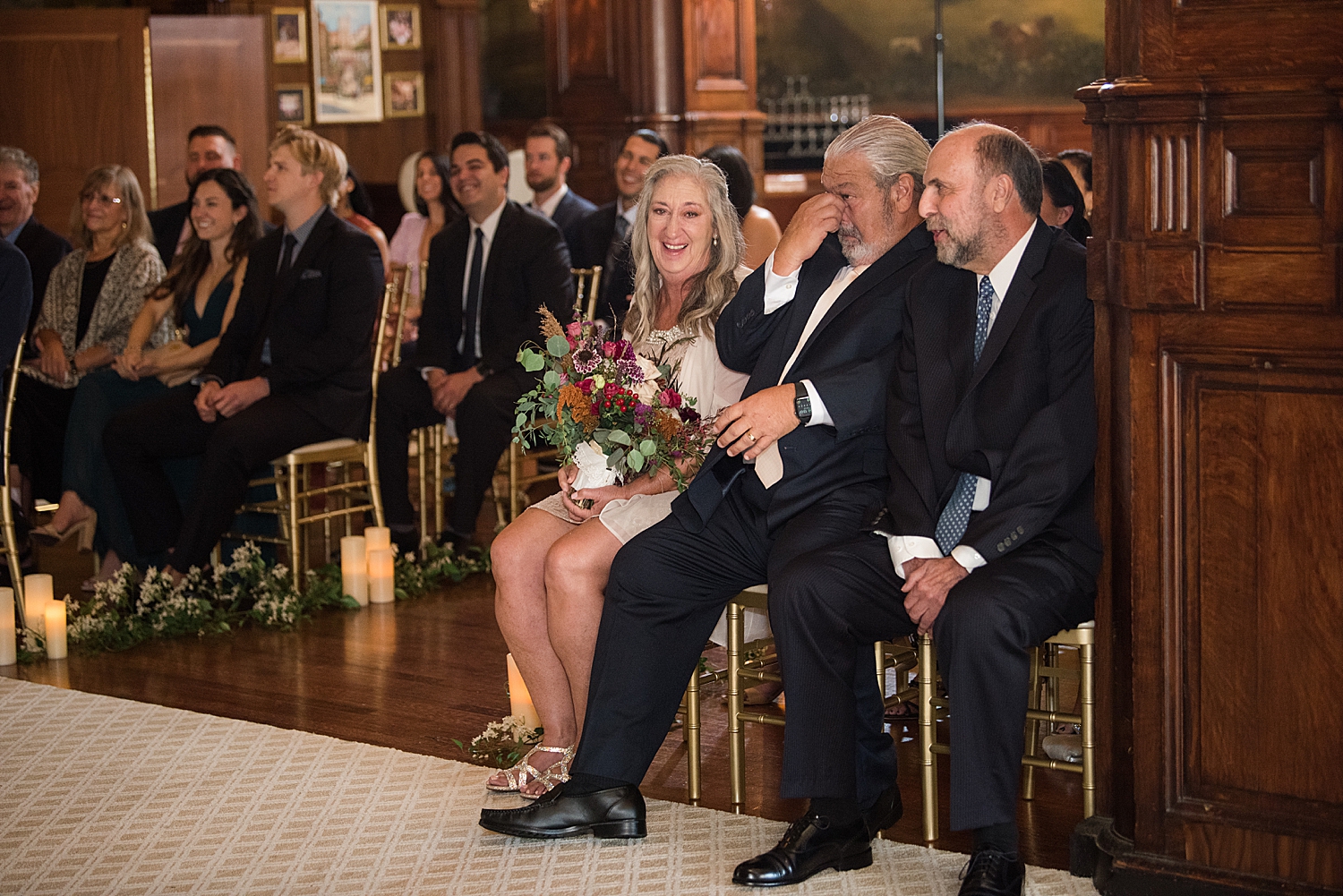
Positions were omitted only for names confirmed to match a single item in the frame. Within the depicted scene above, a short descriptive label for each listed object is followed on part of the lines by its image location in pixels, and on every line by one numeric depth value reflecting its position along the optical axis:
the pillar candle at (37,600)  5.28
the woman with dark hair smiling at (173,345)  6.21
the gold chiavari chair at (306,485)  5.88
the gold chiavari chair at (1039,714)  3.27
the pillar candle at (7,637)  5.16
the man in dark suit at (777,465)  3.53
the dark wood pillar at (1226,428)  2.86
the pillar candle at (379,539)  5.87
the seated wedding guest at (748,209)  6.41
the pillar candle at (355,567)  5.77
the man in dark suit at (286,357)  5.96
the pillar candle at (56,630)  5.23
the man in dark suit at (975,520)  3.09
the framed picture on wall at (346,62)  12.21
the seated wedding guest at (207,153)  7.83
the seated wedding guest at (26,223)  6.96
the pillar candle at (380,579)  5.87
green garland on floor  5.41
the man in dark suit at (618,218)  7.39
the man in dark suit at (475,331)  6.41
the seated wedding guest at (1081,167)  5.77
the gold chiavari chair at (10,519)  5.53
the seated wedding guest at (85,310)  6.54
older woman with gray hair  3.69
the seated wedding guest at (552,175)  8.16
